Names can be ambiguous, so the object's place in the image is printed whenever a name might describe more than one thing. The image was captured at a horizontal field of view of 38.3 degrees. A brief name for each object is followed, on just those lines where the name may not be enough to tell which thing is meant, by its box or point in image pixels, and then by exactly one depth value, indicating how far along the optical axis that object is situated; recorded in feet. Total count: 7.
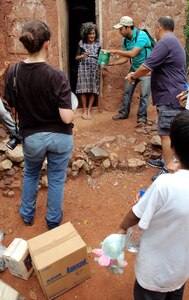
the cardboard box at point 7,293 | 6.62
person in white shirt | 4.12
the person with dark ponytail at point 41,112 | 7.02
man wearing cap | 15.20
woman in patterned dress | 16.24
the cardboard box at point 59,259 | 6.95
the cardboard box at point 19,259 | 7.49
